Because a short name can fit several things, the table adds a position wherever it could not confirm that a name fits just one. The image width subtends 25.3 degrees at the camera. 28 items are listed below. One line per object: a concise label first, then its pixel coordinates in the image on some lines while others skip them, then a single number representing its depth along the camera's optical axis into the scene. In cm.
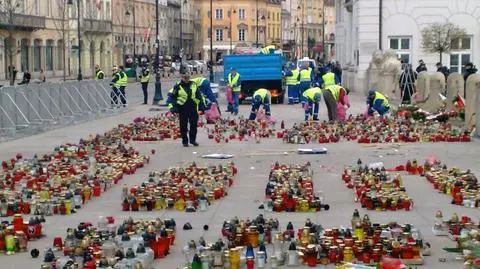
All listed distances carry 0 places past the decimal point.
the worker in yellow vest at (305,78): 3959
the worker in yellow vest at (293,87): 4188
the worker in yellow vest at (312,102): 2966
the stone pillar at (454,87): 3009
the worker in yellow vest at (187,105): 2308
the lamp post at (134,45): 9138
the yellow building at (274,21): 15575
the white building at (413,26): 5044
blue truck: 4178
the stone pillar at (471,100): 2512
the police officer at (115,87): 3756
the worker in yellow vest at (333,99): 2852
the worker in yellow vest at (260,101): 2939
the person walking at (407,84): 3753
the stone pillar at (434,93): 3177
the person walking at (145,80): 4197
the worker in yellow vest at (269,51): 4426
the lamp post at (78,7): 5969
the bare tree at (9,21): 6638
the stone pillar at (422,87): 3245
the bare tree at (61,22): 8425
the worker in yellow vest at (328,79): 3231
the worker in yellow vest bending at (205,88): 2496
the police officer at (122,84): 3812
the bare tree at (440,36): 4744
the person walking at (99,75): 4266
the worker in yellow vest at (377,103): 2878
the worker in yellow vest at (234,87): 3525
